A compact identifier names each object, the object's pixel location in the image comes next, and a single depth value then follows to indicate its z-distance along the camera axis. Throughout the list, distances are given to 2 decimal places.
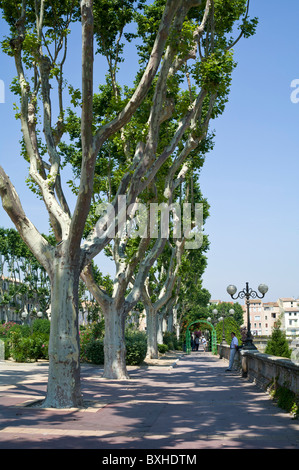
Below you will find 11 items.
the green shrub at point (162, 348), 35.05
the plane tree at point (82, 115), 9.95
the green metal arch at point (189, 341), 46.28
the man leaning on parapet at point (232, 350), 21.95
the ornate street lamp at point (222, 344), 35.72
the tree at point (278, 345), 18.70
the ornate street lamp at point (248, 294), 19.45
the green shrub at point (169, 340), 42.81
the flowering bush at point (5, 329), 30.20
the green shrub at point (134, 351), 23.34
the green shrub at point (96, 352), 23.41
